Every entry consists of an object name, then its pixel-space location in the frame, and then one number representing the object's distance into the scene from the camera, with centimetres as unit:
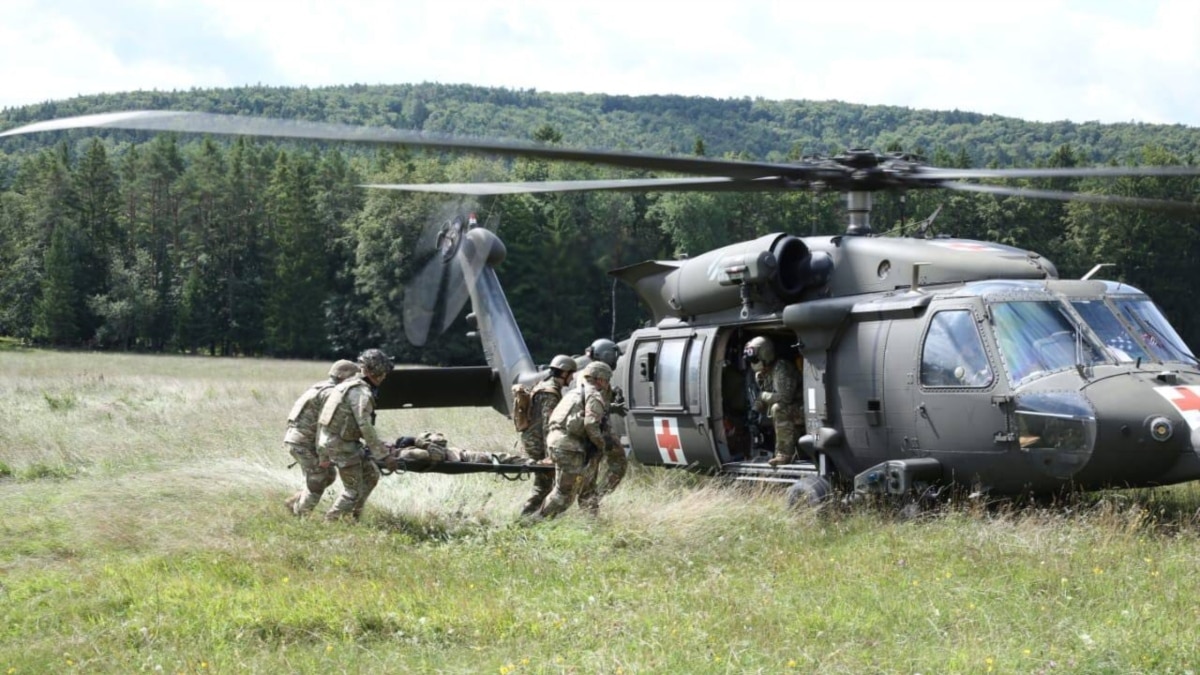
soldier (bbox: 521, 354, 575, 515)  1120
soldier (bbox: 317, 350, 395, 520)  957
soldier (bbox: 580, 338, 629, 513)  1005
